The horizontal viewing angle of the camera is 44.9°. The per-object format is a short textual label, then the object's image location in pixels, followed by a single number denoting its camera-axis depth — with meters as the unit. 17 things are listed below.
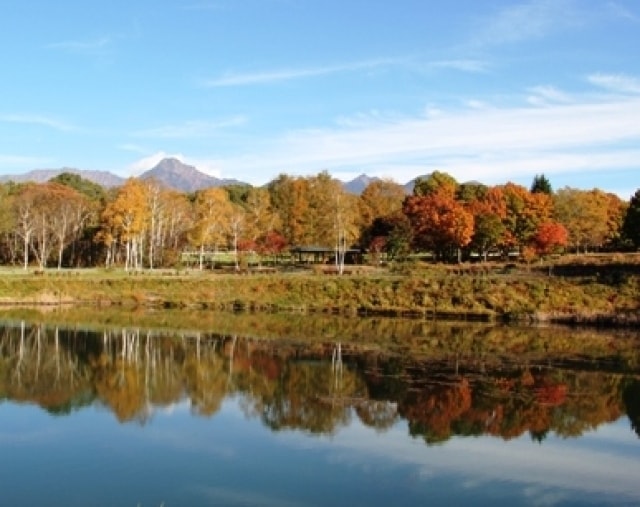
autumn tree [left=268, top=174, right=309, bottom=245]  91.44
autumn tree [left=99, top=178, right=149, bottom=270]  70.12
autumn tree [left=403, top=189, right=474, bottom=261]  77.88
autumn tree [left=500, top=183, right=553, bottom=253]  83.00
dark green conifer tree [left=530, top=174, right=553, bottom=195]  104.25
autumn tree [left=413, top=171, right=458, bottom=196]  96.42
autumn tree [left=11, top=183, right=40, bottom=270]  74.21
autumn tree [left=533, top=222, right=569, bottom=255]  81.31
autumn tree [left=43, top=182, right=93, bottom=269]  77.81
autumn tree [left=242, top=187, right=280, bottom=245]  90.94
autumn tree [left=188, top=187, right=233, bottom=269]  78.38
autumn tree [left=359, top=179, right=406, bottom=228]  95.12
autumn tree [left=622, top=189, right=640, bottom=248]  78.44
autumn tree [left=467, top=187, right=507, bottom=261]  79.12
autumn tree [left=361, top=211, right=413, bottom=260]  79.69
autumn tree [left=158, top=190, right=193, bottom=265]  82.56
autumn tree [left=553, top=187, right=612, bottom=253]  93.56
